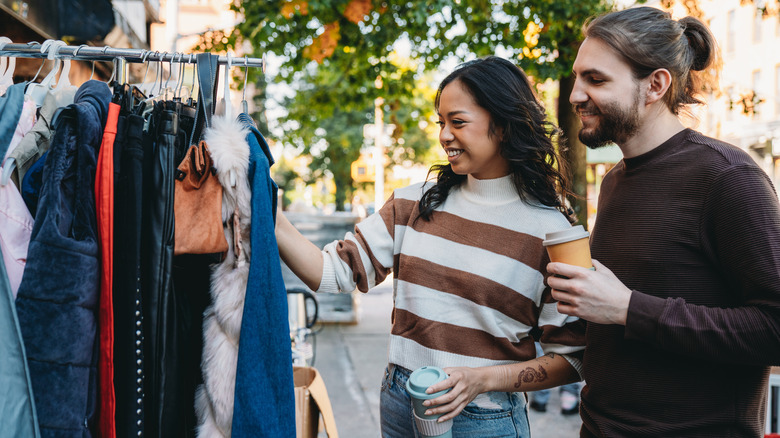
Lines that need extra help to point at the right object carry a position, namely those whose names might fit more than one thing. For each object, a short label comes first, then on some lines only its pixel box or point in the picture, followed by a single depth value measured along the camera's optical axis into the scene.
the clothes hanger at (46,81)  1.41
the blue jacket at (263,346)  1.31
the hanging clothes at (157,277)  1.31
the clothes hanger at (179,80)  1.54
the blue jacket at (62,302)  1.18
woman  1.70
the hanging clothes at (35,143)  1.33
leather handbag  1.34
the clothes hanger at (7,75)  1.66
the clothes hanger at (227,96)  1.52
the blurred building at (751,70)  22.42
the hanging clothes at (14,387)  1.18
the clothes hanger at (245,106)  1.58
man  1.28
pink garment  1.26
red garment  1.25
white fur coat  1.36
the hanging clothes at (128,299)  1.29
